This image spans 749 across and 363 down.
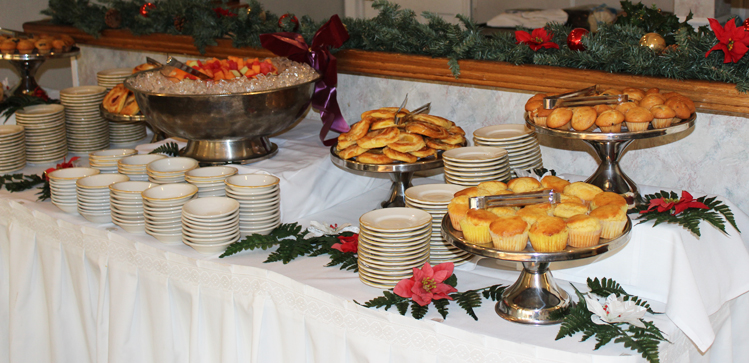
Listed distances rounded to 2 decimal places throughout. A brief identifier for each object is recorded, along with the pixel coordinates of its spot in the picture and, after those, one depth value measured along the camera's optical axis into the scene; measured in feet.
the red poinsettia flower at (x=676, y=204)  4.17
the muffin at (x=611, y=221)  3.40
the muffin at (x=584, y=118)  4.20
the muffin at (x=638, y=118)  4.08
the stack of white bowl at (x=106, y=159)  5.92
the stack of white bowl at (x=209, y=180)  5.14
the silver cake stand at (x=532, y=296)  3.69
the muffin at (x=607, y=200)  3.58
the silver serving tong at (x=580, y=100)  4.38
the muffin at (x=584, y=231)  3.30
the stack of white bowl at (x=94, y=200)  5.33
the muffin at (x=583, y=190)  3.88
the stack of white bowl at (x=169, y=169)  5.33
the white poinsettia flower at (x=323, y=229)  5.11
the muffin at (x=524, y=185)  4.01
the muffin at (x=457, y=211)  3.62
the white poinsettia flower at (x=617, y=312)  3.59
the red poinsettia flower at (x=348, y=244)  4.65
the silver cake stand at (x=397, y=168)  4.95
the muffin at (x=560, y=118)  4.25
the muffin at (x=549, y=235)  3.28
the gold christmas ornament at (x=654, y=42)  4.86
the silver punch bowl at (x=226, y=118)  5.29
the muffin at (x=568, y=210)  3.53
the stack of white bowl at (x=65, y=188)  5.57
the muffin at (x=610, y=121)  4.15
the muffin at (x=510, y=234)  3.33
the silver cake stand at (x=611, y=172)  4.46
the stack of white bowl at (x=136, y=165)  5.62
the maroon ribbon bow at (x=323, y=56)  6.11
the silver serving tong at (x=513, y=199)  3.61
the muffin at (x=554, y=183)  4.03
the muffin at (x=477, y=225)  3.44
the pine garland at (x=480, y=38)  4.69
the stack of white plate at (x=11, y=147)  6.42
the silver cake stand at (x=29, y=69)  8.13
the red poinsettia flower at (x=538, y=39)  5.45
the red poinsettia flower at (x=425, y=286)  3.87
